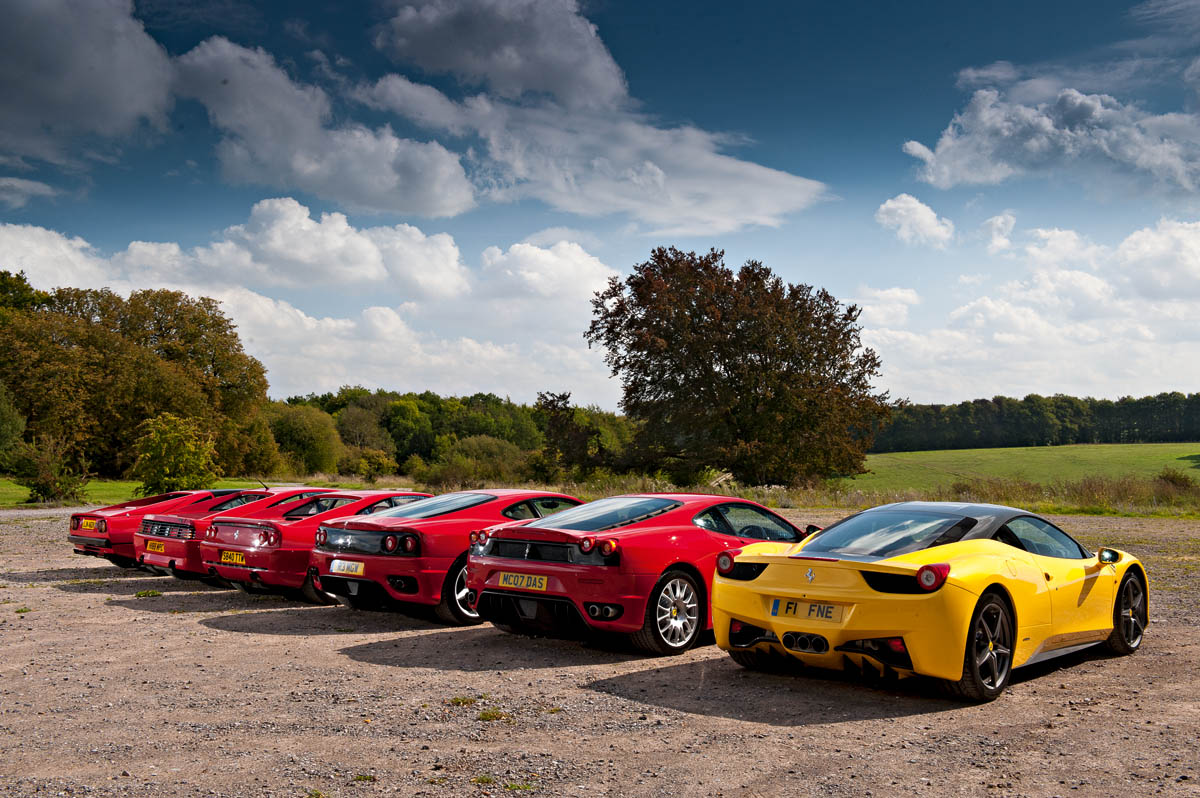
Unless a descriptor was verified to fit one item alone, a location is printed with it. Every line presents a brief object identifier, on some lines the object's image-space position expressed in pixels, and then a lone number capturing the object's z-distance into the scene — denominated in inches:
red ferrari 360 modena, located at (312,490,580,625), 360.8
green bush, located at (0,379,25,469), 1679.1
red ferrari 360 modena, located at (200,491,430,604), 426.0
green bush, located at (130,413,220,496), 955.3
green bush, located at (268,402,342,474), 3056.1
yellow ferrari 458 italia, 239.0
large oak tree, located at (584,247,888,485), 1610.5
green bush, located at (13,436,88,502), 1234.6
